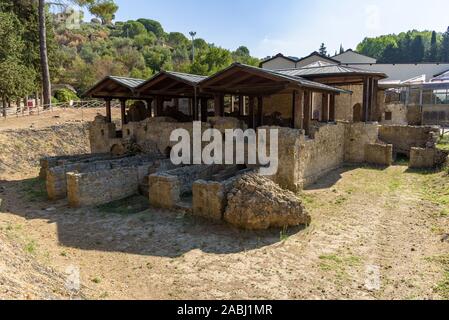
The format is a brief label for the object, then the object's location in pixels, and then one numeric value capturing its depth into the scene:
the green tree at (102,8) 28.39
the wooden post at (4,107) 24.39
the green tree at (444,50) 67.82
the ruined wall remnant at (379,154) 18.12
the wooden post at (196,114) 17.03
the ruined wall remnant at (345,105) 24.69
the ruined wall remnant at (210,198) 9.97
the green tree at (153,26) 104.20
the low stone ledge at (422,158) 17.09
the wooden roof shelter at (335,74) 18.47
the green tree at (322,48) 98.00
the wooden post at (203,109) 20.01
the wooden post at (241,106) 21.34
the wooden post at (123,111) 19.67
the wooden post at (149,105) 20.77
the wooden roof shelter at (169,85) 15.84
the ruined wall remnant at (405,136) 20.12
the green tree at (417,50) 71.44
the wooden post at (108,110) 19.43
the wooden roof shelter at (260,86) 13.28
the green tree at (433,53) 68.86
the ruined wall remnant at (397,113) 27.98
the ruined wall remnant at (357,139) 18.59
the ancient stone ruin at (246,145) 10.01
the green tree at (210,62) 37.47
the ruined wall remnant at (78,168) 12.49
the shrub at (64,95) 35.06
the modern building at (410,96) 28.12
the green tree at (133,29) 89.81
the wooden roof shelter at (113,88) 17.81
